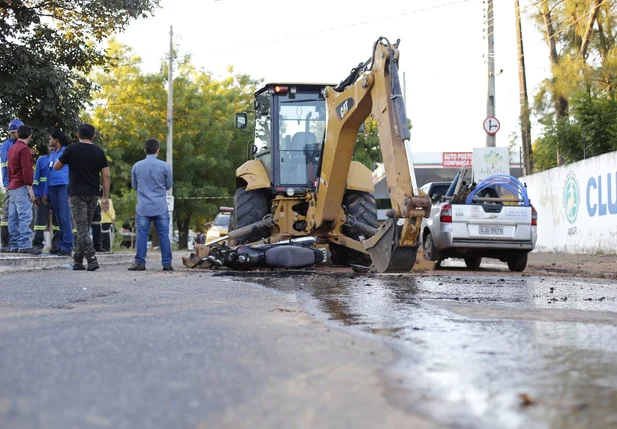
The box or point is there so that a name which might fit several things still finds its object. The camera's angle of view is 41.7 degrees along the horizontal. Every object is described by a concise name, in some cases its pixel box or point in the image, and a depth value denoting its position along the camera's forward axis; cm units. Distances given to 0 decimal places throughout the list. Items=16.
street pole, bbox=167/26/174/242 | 3541
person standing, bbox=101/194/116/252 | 1811
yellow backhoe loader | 917
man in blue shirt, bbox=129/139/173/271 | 1100
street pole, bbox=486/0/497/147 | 2302
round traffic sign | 2170
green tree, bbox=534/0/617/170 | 2181
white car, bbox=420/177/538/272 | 1363
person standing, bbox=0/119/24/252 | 1202
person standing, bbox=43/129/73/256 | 1227
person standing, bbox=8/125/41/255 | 1159
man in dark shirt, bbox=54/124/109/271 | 1042
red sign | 4050
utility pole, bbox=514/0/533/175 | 2714
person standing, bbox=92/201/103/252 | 1577
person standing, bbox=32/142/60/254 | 1247
